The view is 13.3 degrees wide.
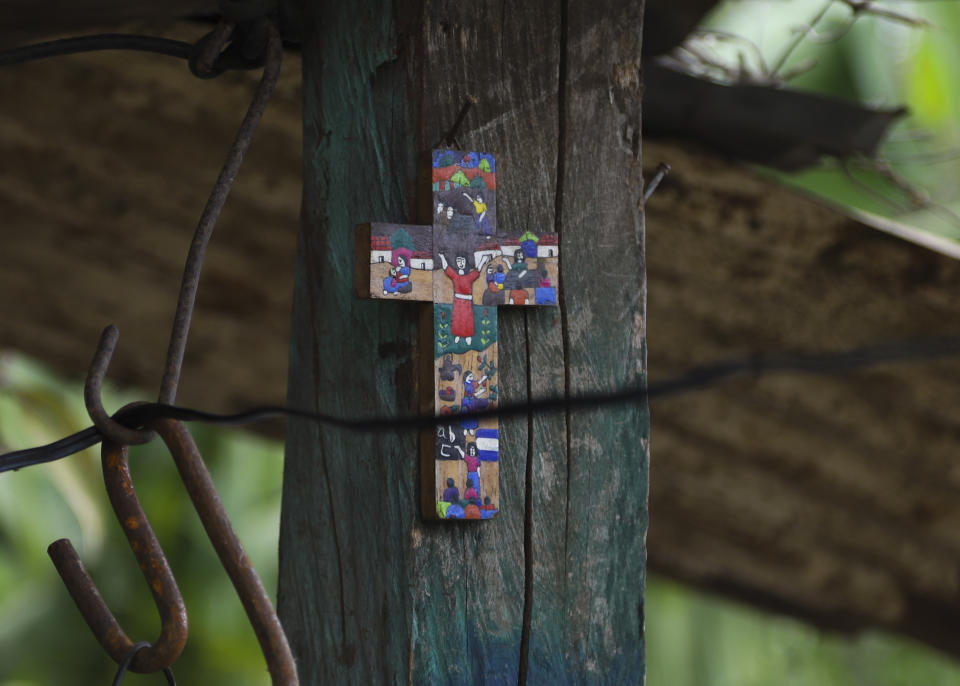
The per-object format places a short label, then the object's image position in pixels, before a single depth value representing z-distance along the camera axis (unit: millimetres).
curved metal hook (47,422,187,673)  1975
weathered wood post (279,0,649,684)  2062
